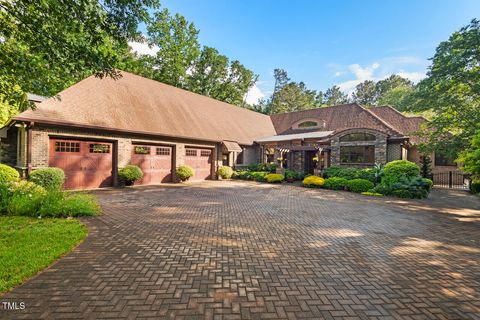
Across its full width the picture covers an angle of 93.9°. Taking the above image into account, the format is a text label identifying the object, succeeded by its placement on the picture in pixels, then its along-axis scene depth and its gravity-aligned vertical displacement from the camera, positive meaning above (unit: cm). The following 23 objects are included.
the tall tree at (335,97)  6134 +1754
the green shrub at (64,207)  689 -155
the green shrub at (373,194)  1255 -187
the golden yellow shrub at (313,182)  1538 -148
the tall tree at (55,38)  543 +309
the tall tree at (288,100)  5025 +1376
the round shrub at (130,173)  1341 -88
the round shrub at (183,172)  1647 -97
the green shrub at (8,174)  894 -69
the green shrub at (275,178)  1812 -146
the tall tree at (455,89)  1291 +449
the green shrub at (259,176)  1896 -137
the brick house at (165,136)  1156 +164
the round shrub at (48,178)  996 -91
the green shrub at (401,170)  1293 -53
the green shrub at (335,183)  1454 -150
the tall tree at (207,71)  3359 +1366
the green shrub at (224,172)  1961 -110
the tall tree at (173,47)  2981 +1550
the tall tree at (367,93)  5281 +1622
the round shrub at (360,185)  1349 -148
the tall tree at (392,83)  4993 +1752
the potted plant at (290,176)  1889 -134
